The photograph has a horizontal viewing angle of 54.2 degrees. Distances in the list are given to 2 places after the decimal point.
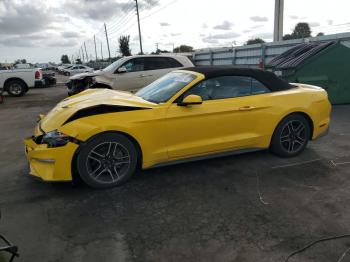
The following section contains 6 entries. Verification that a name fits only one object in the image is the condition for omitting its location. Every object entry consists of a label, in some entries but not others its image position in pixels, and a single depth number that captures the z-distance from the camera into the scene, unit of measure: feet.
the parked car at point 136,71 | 34.17
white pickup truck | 53.83
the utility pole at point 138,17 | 145.79
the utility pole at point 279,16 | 74.84
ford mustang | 13.17
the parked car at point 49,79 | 76.46
